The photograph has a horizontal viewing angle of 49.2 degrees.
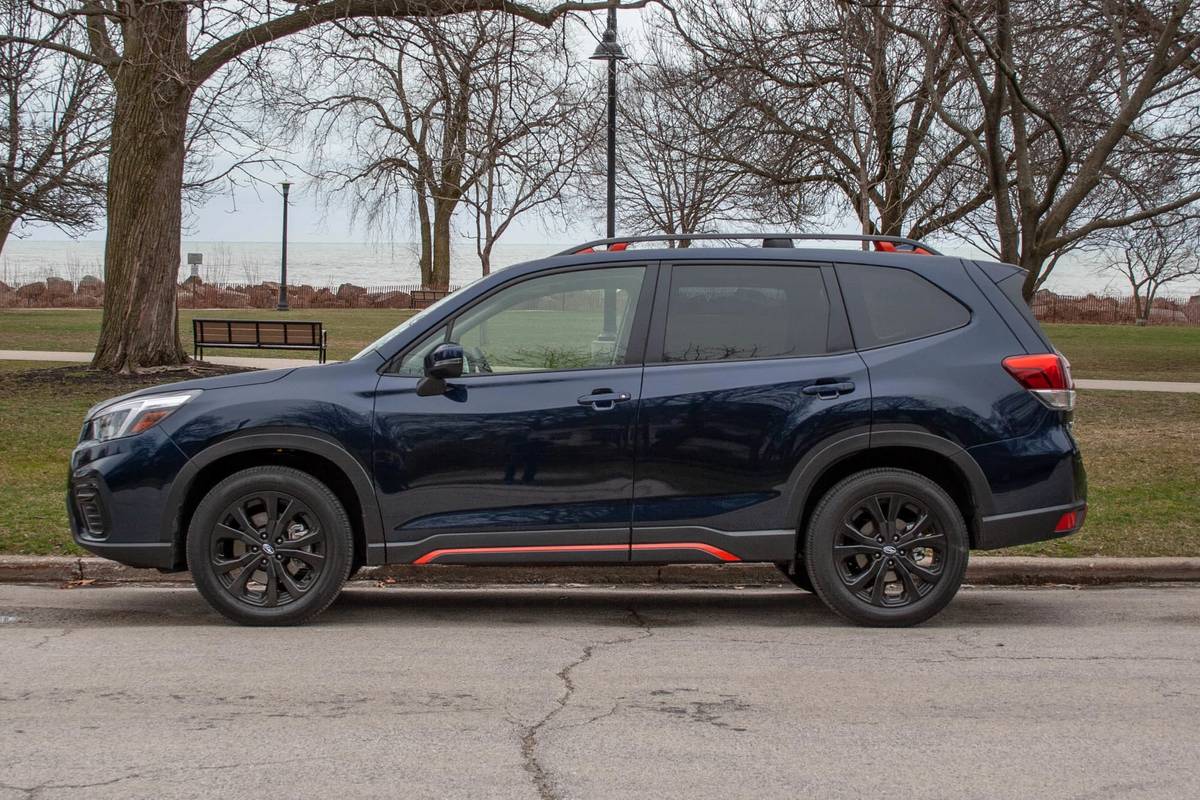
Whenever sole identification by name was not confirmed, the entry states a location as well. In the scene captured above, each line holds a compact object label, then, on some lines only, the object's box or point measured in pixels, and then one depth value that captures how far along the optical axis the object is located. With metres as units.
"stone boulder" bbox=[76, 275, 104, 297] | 50.53
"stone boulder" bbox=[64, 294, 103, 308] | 49.18
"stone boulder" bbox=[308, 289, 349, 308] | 53.06
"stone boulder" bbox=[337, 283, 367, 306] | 53.53
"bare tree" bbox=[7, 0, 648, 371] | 16.89
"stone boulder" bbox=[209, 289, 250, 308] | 51.39
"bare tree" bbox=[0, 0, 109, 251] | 23.25
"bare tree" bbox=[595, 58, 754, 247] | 24.06
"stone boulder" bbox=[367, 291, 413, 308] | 52.56
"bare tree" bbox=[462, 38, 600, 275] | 15.91
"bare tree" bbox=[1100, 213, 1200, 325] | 24.55
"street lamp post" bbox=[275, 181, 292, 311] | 47.22
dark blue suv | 6.26
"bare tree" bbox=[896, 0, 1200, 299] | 14.48
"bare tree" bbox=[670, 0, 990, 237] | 20.05
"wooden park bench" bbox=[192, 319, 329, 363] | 21.83
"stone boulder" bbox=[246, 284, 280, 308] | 52.60
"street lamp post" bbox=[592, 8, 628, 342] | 16.34
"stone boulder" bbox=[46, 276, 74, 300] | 49.34
